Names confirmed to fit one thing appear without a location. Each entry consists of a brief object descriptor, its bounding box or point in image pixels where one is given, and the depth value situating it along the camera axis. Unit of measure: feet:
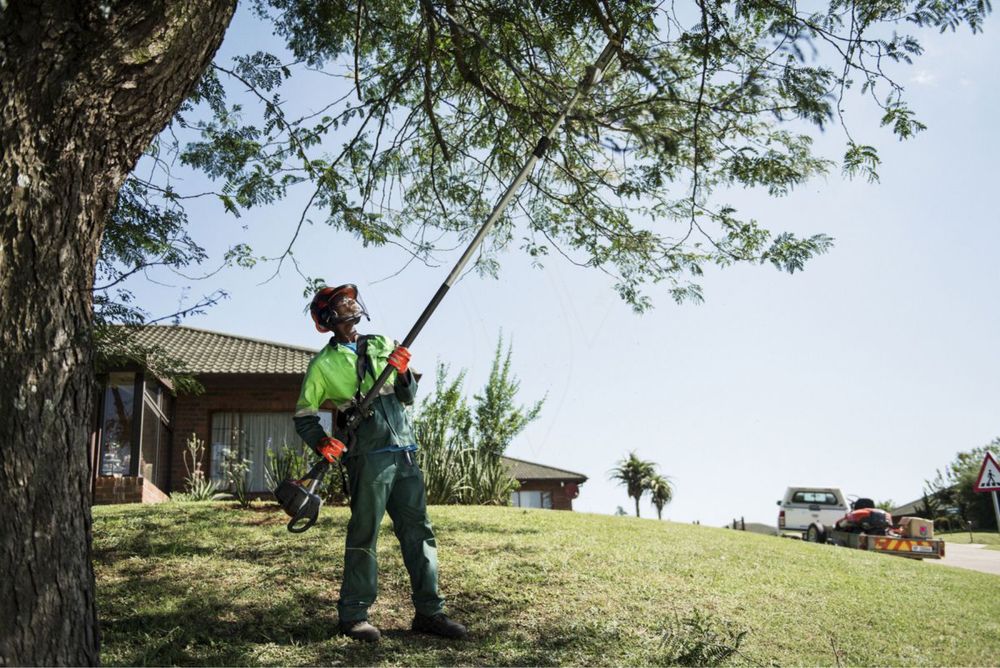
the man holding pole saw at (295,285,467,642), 18.92
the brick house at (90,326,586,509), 57.36
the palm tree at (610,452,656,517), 172.45
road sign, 54.19
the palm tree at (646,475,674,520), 171.83
